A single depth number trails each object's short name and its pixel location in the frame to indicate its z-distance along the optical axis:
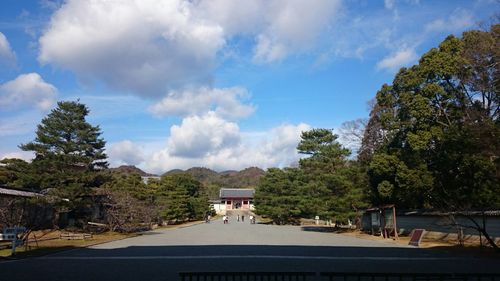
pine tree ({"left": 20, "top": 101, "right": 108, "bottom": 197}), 27.00
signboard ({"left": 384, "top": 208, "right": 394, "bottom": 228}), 25.00
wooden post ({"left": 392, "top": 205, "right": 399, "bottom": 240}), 24.32
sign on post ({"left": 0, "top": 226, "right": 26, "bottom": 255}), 15.74
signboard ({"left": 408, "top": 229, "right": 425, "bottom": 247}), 20.40
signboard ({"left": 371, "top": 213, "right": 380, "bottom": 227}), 27.14
